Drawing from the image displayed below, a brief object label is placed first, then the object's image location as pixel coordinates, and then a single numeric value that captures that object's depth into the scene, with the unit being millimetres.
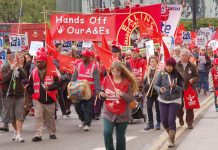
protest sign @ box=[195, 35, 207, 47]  30856
